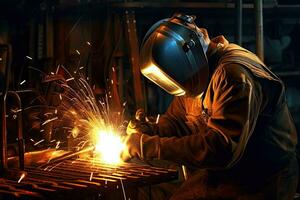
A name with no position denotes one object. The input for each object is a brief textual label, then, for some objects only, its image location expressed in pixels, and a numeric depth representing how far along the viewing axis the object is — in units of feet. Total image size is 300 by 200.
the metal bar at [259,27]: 15.24
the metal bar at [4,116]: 9.80
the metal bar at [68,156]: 11.10
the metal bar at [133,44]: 16.47
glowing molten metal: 11.23
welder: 9.09
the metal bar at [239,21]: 16.76
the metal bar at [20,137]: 10.28
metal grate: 8.70
